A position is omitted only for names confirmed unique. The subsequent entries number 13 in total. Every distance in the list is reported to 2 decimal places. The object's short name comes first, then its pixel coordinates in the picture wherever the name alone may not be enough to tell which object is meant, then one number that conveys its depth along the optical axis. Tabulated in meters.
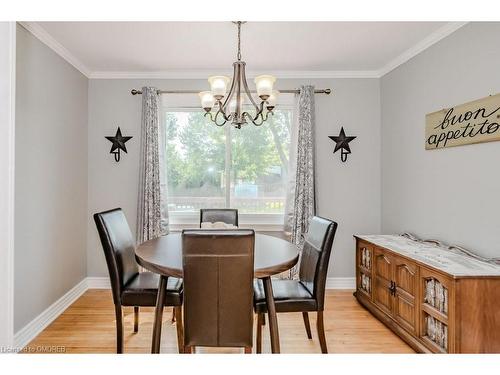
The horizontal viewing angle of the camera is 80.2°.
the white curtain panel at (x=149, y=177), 3.24
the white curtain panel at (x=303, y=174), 3.28
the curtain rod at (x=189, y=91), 3.28
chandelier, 1.98
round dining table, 1.66
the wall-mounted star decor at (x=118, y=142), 3.35
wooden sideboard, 1.72
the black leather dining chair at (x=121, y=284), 1.96
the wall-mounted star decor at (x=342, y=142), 3.39
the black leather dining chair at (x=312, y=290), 1.93
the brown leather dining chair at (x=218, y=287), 1.45
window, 3.52
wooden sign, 1.96
